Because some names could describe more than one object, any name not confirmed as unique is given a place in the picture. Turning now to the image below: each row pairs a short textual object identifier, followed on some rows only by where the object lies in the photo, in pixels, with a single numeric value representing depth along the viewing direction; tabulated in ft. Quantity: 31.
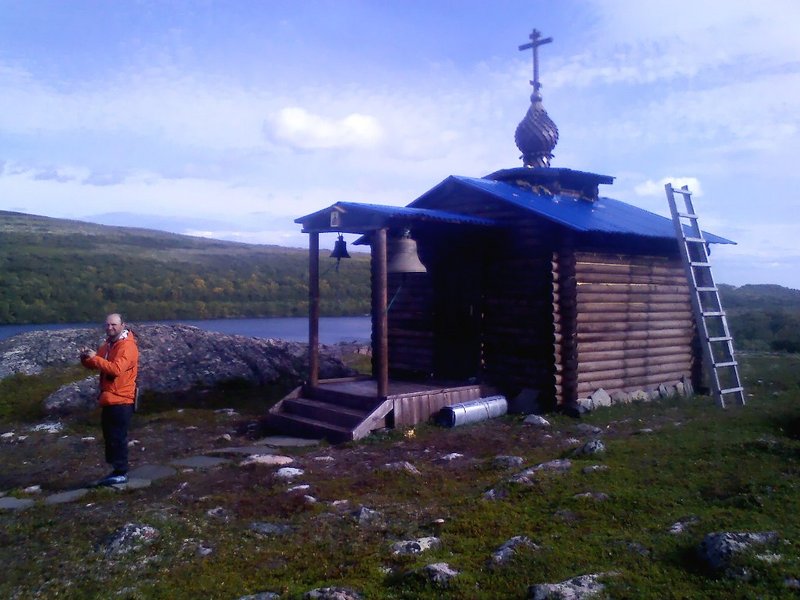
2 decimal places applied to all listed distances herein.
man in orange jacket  27.91
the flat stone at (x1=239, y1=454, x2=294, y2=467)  31.42
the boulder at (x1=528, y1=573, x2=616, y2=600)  14.71
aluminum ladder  42.70
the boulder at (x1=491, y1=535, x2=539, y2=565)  17.38
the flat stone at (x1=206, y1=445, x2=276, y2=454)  34.55
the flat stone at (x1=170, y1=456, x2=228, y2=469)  31.76
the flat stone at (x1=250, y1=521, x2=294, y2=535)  21.75
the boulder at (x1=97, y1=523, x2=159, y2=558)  19.89
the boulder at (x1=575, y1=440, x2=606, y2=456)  28.86
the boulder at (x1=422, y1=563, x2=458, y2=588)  16.03
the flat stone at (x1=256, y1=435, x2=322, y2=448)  36.63
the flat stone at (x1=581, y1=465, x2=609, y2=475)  25.91
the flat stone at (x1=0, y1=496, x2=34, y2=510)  25.44
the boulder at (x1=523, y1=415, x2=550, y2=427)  39.75
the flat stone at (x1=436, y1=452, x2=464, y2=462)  31.83
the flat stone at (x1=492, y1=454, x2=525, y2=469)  29.74
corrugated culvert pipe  39.73
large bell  38.42
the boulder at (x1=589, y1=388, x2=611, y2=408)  44.01
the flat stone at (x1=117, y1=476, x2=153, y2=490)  27.81
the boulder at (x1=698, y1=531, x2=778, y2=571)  15.75
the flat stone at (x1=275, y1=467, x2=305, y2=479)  28.84
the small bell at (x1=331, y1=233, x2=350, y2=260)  43.03
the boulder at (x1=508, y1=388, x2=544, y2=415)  43.39
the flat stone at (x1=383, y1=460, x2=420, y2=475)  29.07
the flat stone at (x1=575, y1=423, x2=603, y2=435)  37.29
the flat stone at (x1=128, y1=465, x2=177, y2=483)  29.89
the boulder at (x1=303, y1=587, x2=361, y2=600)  15.53
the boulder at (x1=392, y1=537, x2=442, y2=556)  18.92
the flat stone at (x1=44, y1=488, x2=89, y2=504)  26.16
